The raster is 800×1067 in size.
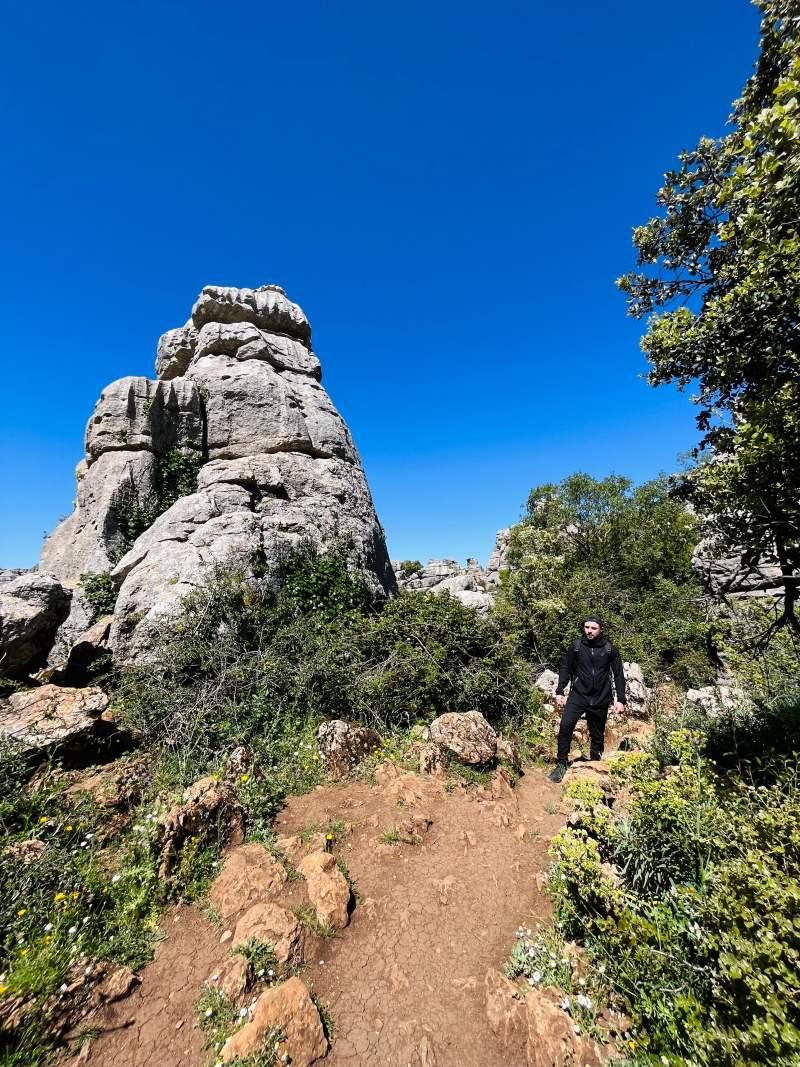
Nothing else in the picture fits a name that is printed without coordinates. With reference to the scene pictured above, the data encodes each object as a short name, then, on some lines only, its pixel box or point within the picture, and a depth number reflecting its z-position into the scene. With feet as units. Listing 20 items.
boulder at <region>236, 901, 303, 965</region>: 10.46
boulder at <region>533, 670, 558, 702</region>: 29.81
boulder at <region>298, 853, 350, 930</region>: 11.71
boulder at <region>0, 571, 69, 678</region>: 21.03
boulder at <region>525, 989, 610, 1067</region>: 8.02
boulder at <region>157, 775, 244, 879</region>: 13.21
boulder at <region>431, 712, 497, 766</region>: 19.97
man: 20.38
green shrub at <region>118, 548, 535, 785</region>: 20.06
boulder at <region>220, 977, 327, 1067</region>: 8.32
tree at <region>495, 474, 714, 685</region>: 36.19
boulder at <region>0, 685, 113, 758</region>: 16.44
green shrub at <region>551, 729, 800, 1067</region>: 6.45
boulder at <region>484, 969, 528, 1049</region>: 8.97
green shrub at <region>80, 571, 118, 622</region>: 30.63
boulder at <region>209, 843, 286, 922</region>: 12.02
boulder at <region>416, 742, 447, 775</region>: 19.38
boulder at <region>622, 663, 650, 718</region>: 28.43
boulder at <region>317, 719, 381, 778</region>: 19.26
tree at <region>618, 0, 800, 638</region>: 10.67
